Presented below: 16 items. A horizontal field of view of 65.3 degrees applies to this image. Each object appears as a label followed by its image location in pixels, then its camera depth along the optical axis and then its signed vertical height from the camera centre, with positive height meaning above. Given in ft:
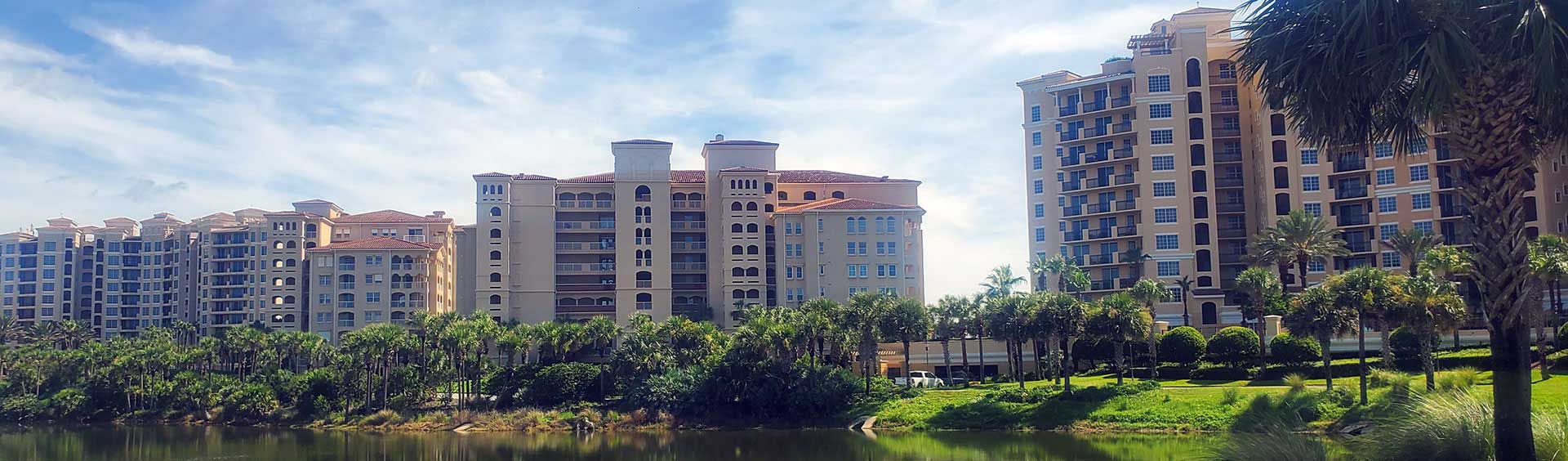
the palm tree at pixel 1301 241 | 267.59 +16.56
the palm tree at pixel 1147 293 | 266.57 +6.16
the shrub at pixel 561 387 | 262.06 -10.94
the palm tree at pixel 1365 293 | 171.94 +3.21
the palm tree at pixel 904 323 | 248.11 +0.87
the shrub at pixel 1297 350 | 224.94 -6.06
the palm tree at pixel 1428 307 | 162.40 +0.86
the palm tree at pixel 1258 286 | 245.45 +6.41
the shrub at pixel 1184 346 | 244.42 -5.20
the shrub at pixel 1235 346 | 235.40 -5.20
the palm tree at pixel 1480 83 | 57.98 +11.49
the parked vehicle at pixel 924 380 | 263.29 -11.61
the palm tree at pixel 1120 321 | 223.51 -0.01
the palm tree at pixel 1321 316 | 179.42 -0.02
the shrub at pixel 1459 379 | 130.72 -7.40
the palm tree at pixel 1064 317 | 226.79 +1.05
